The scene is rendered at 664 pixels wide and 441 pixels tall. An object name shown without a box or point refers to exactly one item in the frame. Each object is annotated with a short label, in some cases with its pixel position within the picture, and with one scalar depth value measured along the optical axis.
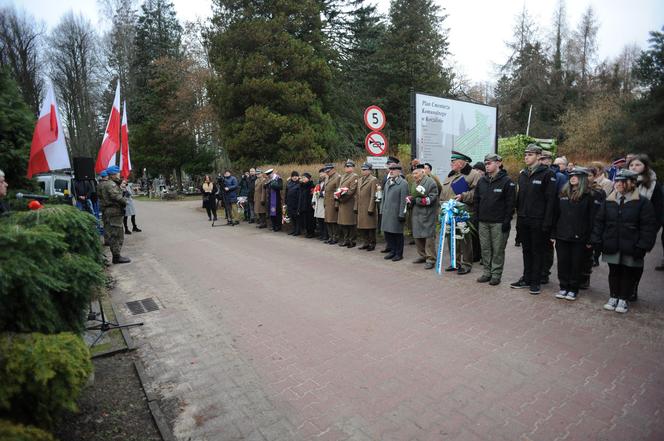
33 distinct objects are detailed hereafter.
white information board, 11.35
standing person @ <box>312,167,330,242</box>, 11.82
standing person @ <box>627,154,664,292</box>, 5.62
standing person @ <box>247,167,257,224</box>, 15.88
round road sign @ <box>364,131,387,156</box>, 10.55
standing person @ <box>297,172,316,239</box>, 12.59
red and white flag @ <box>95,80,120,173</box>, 8.48
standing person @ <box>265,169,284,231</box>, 13.64
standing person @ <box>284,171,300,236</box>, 12.86
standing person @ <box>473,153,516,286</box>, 6.65
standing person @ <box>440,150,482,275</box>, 7.78
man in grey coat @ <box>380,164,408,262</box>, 8.96
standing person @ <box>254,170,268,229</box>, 14.62
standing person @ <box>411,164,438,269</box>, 8.12
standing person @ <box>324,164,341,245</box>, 11.26
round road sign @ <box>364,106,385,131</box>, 10.38
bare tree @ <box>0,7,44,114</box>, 20.03
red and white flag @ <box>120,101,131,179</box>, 11.06
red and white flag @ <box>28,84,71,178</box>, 6.09
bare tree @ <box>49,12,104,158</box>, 38.75
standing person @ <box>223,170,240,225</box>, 16.08
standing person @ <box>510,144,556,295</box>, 6.19
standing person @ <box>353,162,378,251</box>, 9.97
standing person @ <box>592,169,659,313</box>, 5.18
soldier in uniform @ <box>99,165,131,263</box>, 9.35
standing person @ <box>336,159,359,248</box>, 10.60
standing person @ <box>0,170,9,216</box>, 4.67
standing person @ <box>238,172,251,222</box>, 16.39
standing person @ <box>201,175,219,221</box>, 16.27
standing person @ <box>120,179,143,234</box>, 13.52
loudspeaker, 9.45
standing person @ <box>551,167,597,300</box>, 5.91
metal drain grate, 6.17
